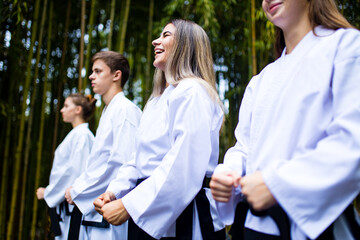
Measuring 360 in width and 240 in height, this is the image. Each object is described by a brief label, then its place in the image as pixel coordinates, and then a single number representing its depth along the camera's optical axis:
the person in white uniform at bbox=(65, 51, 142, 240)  2.12
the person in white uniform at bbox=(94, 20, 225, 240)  1.35
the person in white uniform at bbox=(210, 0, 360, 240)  0.87
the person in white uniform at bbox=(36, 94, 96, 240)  2.74
